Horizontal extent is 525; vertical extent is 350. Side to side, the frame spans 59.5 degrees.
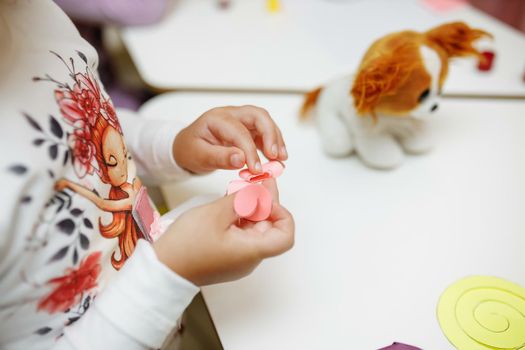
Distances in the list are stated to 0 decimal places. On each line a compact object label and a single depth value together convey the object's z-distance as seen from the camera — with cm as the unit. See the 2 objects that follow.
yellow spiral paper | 40
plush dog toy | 51
